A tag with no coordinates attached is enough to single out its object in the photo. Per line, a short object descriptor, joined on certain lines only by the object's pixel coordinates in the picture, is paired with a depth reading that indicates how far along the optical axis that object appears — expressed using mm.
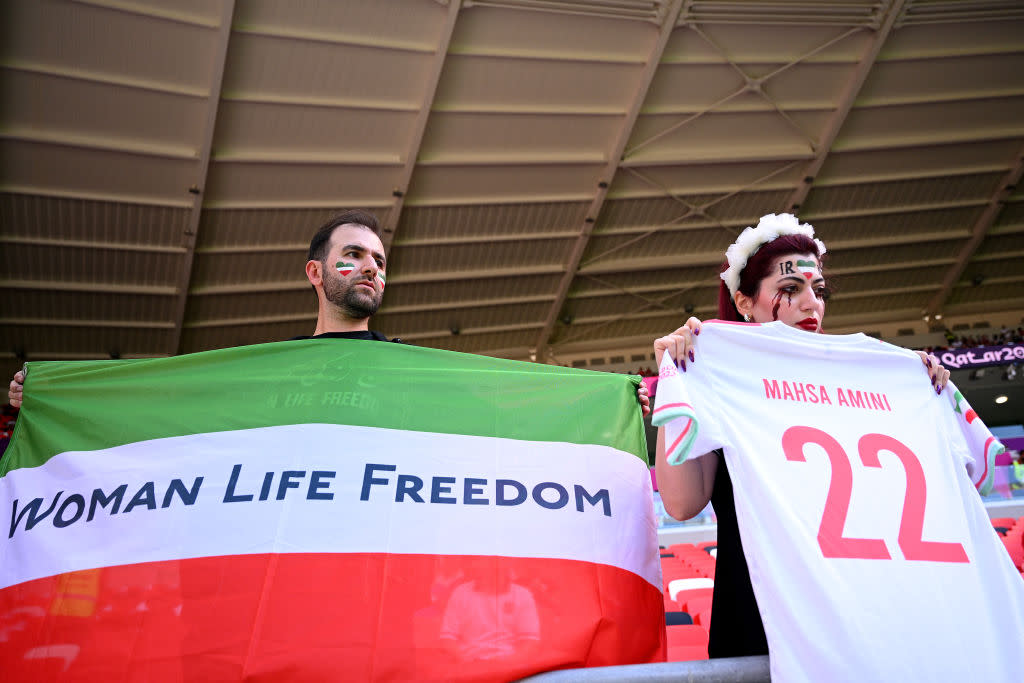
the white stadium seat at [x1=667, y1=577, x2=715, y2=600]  4582
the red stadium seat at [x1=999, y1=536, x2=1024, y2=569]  3193
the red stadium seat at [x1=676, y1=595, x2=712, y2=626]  3773
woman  1831
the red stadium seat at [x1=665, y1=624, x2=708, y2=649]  3039
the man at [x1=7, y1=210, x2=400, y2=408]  2604
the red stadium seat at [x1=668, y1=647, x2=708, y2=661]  2723
